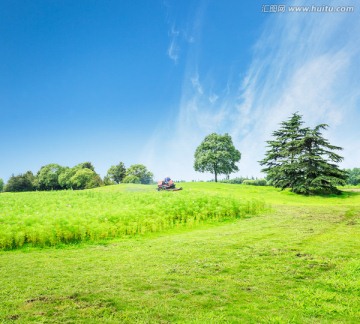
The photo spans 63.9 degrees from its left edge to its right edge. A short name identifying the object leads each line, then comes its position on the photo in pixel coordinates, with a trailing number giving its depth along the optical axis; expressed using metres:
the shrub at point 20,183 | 78.38
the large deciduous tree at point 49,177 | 80.50
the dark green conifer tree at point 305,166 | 31.88
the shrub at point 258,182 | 68.27
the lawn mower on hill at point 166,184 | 32.25
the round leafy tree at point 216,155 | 52.75
